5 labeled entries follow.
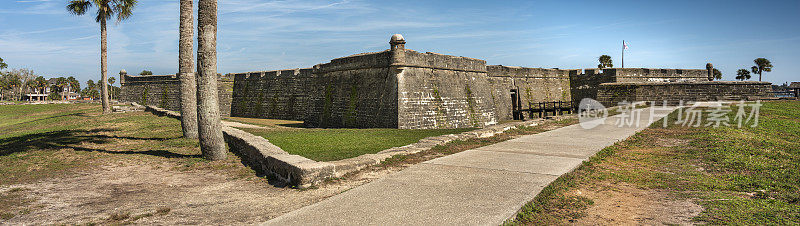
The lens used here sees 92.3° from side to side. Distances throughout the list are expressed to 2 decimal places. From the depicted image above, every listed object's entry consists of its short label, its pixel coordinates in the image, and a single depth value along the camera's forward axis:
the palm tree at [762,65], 55.09
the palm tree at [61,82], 78.56
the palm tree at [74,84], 83.21
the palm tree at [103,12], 20.97
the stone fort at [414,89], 16.09
